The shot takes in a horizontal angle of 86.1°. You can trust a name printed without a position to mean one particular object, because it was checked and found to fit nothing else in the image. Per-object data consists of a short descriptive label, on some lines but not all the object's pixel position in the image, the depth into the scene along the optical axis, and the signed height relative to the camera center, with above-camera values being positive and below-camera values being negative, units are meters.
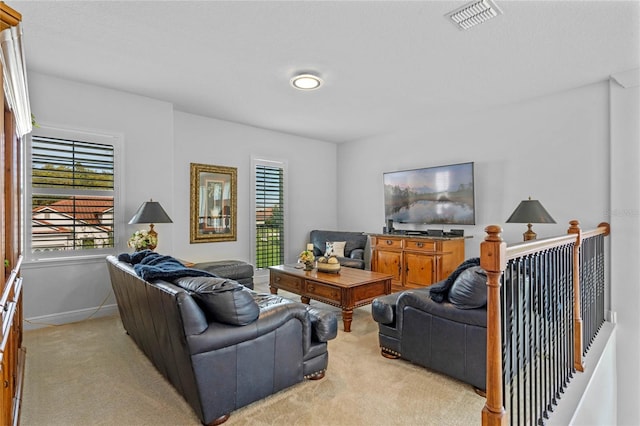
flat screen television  5.13 +0.31
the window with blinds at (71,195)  3.77 +0.23
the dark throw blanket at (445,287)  2.59 -0.56
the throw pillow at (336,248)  6.01 -0.59
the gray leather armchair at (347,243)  5.41 -0.53
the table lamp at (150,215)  4.00 -0.01
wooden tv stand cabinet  4.84 -0.65
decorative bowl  4.18 -0.65
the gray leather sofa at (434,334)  2.37 -0.91
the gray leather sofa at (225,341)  1.94 -0.81
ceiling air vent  2.49 +1.52
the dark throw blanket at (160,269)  2.21 -0.37
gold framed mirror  5.29 +0.18
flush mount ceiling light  3.71 +1.48
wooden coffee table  3.60 -0.82
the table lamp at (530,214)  3.92 +0.00
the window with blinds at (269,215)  6.06 -0.01
